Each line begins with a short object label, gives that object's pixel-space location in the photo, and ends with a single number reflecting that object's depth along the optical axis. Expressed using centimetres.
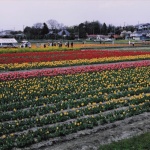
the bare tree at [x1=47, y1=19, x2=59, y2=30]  17315
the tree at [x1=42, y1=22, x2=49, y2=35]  10930
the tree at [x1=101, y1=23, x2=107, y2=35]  13475
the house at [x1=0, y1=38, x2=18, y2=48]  5927
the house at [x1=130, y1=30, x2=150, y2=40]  11162
